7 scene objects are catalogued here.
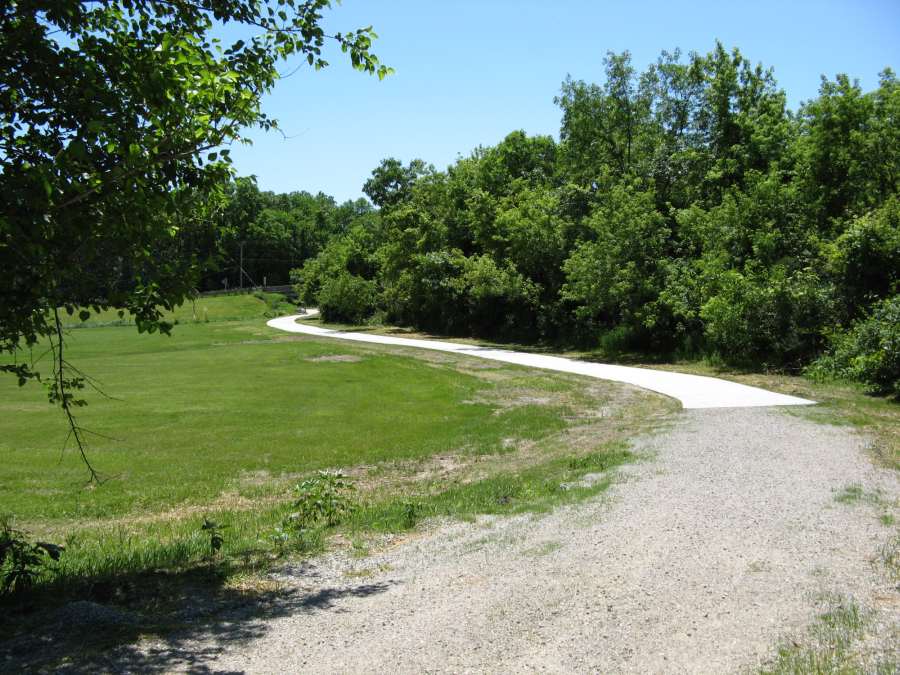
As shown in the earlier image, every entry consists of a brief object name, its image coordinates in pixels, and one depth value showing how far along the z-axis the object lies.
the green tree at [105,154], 4.95
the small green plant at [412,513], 7.97
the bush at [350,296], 61.62
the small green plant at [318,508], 8.05
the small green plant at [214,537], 6.94
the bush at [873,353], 15.60
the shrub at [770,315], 20.97
